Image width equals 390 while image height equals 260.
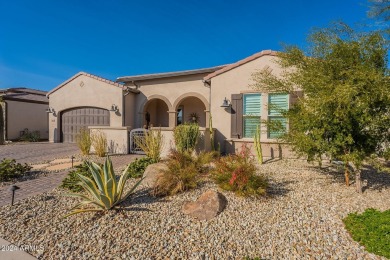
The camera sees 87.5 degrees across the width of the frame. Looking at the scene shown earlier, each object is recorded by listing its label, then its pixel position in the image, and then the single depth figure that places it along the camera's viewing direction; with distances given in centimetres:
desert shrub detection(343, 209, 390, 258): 282
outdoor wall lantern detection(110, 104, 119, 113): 1313
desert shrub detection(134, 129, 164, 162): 791
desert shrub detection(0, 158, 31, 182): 592
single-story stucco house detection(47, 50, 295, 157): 891
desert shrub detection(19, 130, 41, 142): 1678
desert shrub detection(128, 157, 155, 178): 611
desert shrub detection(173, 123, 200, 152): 823
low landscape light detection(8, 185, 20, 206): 407
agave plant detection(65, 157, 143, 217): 375
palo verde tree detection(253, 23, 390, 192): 407
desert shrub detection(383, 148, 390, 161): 444
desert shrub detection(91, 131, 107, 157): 960
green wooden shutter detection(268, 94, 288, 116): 831
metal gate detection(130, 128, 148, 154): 1027
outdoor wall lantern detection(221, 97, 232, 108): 923
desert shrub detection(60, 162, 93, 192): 505
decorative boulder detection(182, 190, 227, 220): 370
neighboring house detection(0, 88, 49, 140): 1634
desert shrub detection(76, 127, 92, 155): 977
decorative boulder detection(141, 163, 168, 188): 512
